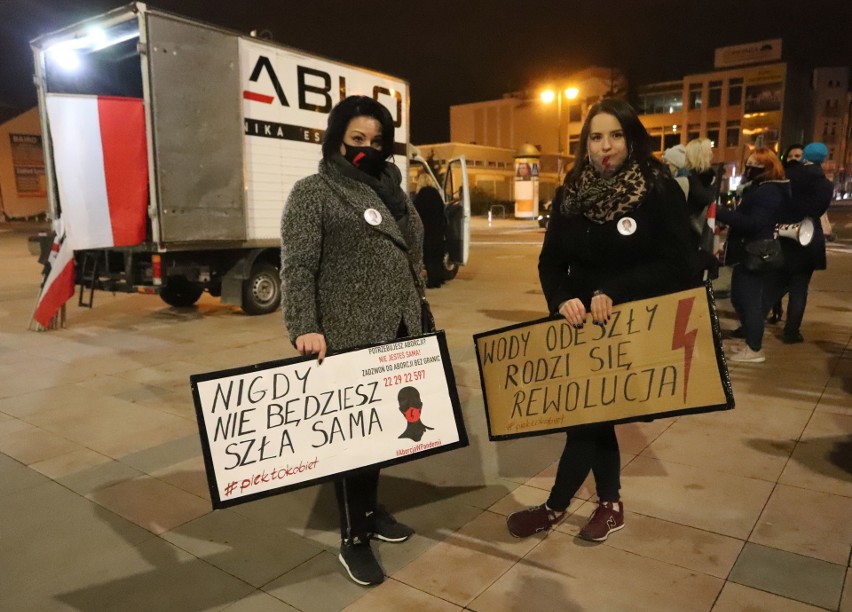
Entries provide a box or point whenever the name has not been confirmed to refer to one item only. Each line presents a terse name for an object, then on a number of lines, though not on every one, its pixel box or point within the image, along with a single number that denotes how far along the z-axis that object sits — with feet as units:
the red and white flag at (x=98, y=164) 22.74
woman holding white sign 8.30
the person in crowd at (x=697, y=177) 17.37
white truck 22.88
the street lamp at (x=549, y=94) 128.21
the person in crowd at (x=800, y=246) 19.49
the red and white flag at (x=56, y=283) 23.62
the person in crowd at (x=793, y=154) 21.65
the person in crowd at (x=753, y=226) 17.75
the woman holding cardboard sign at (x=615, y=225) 8.24
